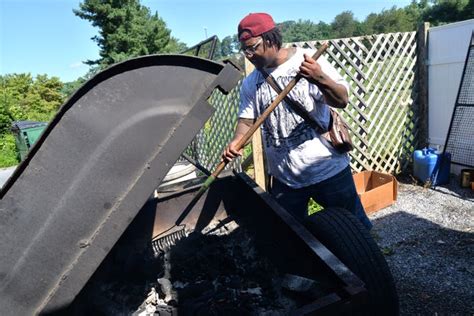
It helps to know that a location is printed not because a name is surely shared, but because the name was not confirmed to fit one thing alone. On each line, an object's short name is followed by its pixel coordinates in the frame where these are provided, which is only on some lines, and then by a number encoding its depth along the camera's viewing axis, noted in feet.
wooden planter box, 13.35
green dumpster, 22.59
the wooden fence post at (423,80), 16.15
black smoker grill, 3.11
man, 6.23
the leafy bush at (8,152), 34.90
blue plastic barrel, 15.21
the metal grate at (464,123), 14.34
